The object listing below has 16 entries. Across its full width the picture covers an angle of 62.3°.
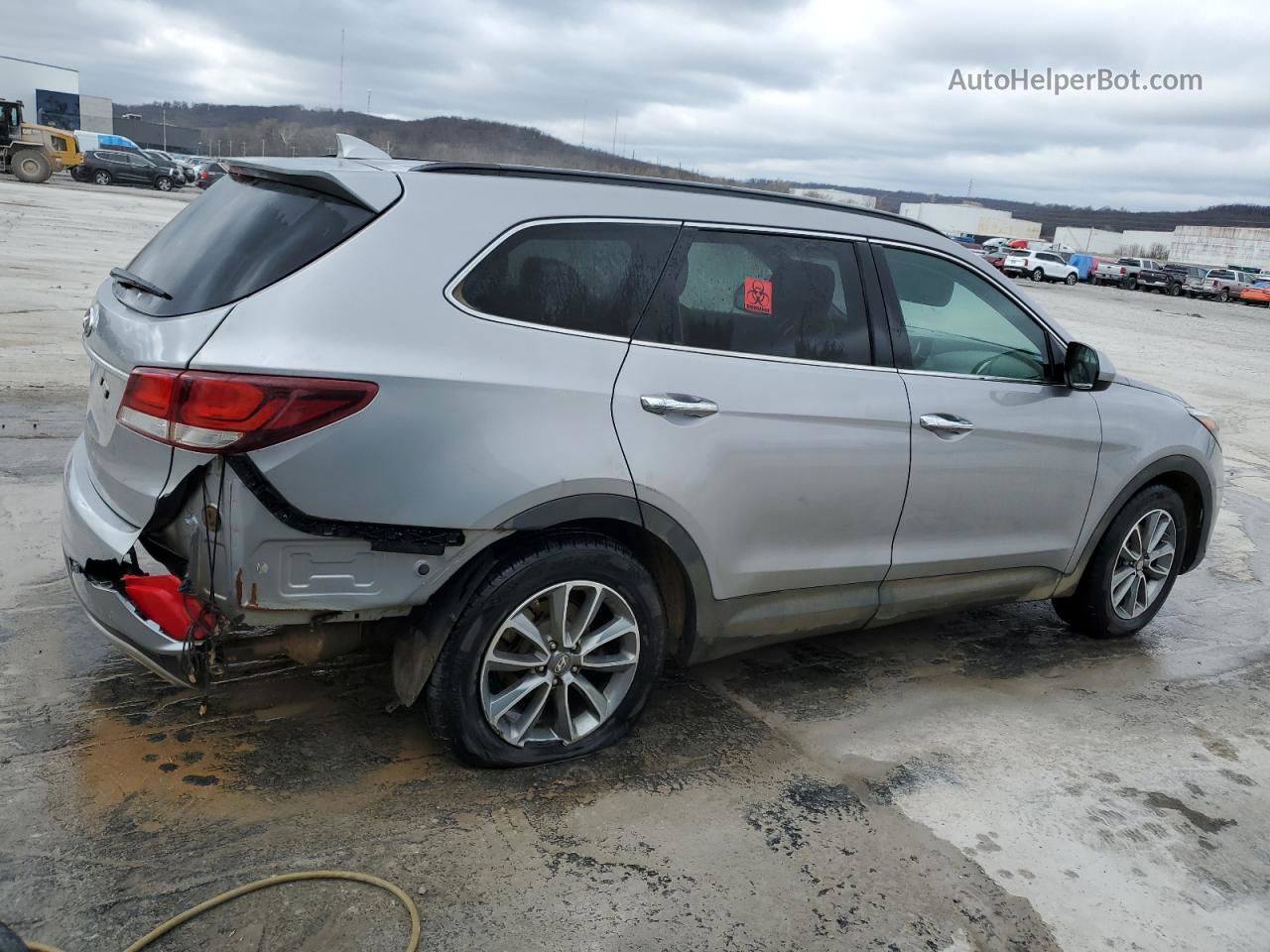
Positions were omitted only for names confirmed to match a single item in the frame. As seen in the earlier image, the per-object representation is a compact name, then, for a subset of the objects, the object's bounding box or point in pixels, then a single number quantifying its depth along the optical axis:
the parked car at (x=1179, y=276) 51.62
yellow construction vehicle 35.25
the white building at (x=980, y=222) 113.50
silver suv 2.81
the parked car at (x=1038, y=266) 51.81
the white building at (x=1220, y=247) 85.50
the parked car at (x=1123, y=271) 53.25
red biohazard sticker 3.62
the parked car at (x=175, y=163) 45.67
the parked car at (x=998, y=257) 51.47
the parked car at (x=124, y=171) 42.25
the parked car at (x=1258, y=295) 47.78
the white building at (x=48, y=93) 71.25
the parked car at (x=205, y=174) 46.41
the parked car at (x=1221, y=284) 49.88
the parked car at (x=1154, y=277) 52.39
